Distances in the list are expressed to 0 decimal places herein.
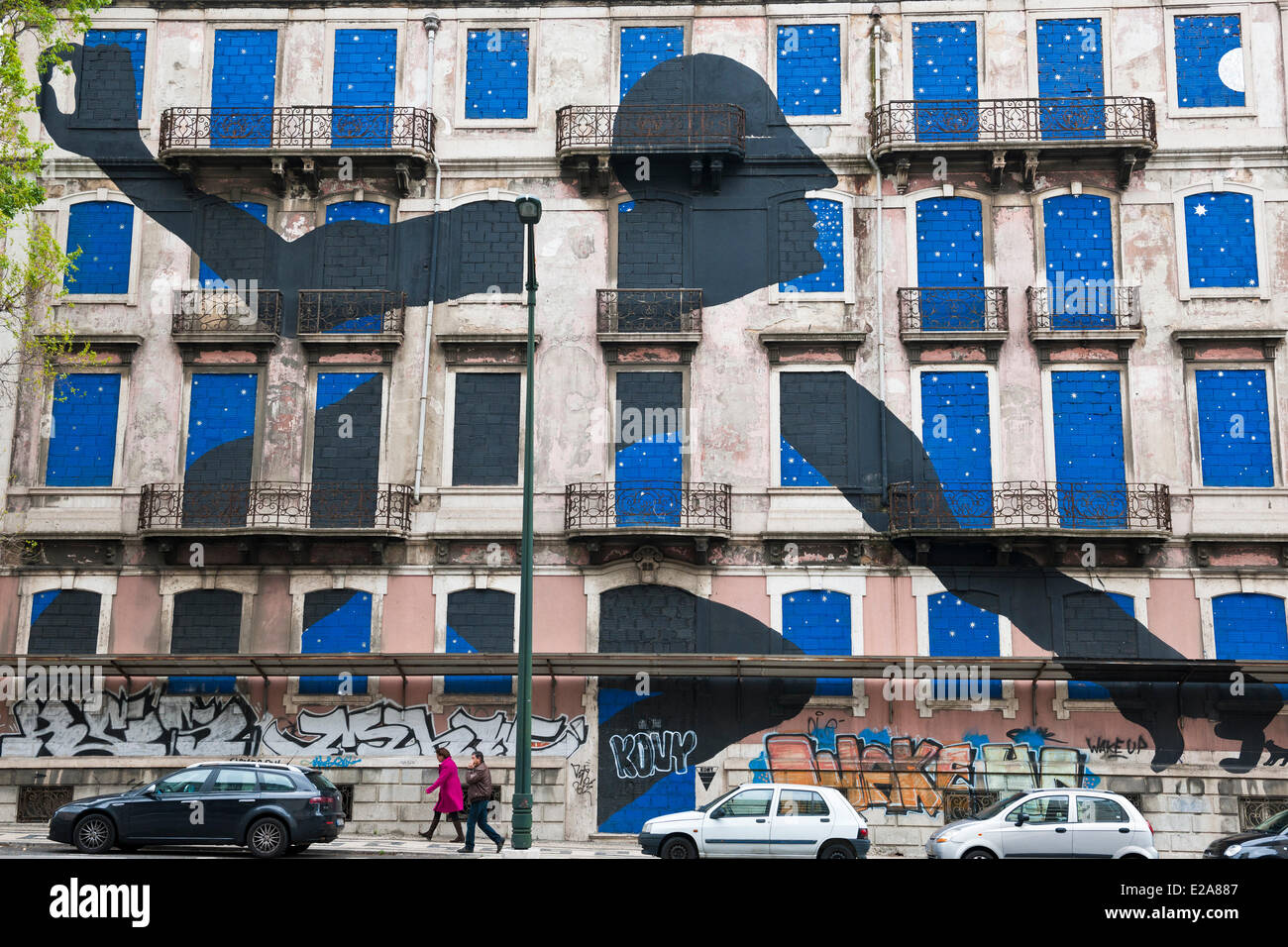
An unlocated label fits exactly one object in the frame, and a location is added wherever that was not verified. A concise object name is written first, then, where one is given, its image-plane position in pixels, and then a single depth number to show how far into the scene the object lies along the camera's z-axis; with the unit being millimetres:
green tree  23141
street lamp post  19781
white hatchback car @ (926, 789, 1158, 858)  18906
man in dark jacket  20438
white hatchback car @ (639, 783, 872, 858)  19422
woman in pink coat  21453
